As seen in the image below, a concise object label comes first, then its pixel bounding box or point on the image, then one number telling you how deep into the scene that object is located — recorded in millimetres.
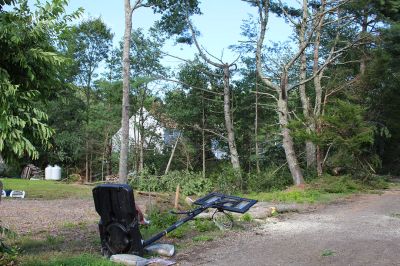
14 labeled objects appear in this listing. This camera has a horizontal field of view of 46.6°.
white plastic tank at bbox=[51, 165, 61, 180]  28562
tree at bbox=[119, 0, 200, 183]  16969
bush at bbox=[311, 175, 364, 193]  18297
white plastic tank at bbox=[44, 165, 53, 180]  28469
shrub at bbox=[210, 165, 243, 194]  20750
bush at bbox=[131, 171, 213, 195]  21109
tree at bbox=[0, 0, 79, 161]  4690
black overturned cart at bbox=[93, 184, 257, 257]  6598
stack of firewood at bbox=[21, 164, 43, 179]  28359
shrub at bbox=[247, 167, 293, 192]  20828
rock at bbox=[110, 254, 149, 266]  6309
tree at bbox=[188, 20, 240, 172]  24391
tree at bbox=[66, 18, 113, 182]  34500
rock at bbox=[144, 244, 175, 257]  7129
